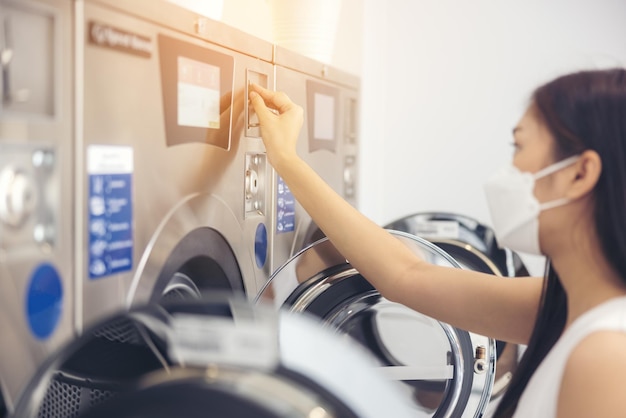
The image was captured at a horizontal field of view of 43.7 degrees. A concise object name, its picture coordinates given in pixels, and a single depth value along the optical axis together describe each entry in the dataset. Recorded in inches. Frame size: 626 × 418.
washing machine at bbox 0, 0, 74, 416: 38.9
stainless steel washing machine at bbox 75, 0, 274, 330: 44.1
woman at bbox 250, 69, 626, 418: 47.2
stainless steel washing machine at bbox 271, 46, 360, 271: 72.3
